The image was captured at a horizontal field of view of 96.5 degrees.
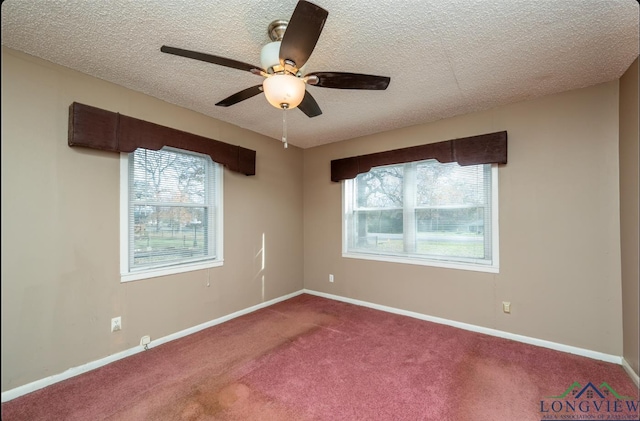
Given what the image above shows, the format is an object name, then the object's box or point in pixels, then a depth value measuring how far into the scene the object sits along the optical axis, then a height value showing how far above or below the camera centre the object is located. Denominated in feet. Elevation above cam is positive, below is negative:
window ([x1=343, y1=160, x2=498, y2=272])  10.30 -0.11
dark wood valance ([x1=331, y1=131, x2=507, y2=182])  9.65 +2.25
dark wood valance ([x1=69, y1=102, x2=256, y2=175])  7.34 +2.35
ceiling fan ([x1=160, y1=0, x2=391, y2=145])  4.63 +2.88
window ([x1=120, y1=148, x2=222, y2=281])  8.72 +0.01
